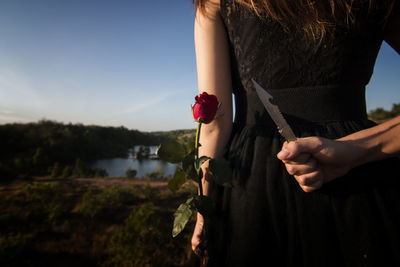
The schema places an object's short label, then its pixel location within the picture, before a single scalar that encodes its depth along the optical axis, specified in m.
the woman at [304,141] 0.60
